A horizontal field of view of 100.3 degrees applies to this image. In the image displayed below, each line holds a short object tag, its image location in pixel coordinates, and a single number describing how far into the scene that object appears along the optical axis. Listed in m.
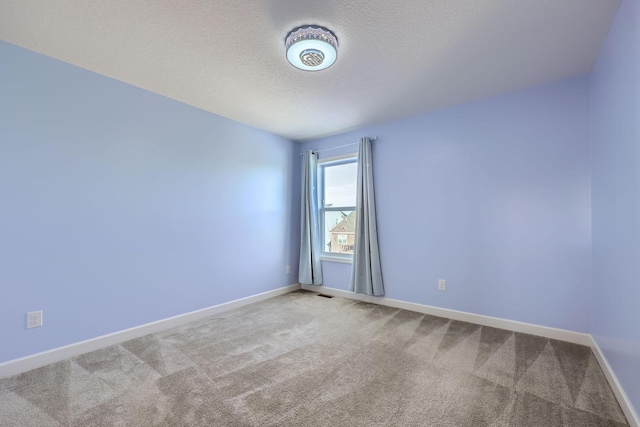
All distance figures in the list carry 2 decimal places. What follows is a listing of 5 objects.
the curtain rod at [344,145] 3.64
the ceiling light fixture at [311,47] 1.79
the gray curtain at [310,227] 4.15
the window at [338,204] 4.04
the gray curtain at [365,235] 3.52
